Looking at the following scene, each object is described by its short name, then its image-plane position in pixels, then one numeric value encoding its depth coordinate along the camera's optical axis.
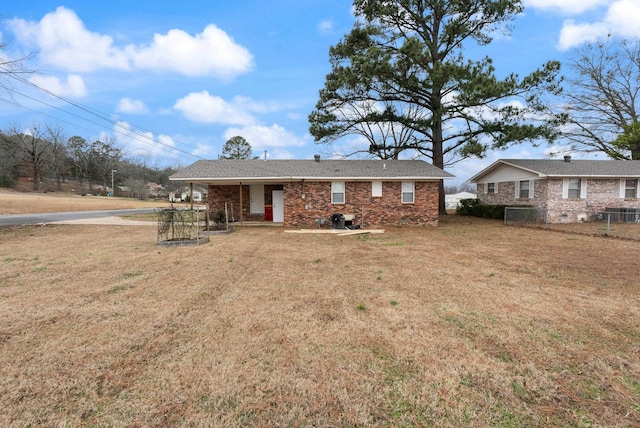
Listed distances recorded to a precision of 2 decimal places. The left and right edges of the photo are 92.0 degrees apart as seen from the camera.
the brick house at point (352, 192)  15.08
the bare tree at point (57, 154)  56.22
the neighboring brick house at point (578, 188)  16.95
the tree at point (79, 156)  63.59
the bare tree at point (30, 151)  52.75
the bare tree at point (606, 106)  26.22
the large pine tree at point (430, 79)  15.82
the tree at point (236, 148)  51.66
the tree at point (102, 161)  65.31
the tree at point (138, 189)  58.69
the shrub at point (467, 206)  22.64
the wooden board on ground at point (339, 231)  13.11
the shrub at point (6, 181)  50.25
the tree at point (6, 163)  50.62
